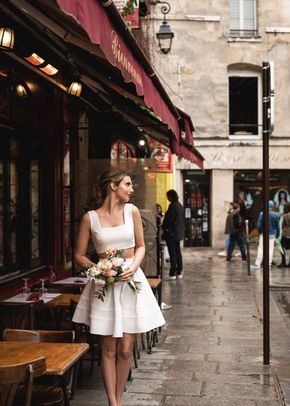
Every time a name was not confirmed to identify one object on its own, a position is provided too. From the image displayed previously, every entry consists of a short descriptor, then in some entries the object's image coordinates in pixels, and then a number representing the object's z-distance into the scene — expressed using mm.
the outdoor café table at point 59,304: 6244
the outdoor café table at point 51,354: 3801
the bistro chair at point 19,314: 6012
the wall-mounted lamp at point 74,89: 8688
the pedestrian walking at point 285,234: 16125
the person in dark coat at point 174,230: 13914
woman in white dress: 4762
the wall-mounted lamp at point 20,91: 7949
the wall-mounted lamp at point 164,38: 13453
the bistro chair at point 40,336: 4426
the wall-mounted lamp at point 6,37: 6000
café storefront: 5457
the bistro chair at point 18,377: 3365
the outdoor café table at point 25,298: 6229
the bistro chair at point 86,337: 5671
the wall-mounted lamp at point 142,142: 14996
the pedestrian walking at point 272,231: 15766
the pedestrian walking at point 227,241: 17625
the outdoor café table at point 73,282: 7523
